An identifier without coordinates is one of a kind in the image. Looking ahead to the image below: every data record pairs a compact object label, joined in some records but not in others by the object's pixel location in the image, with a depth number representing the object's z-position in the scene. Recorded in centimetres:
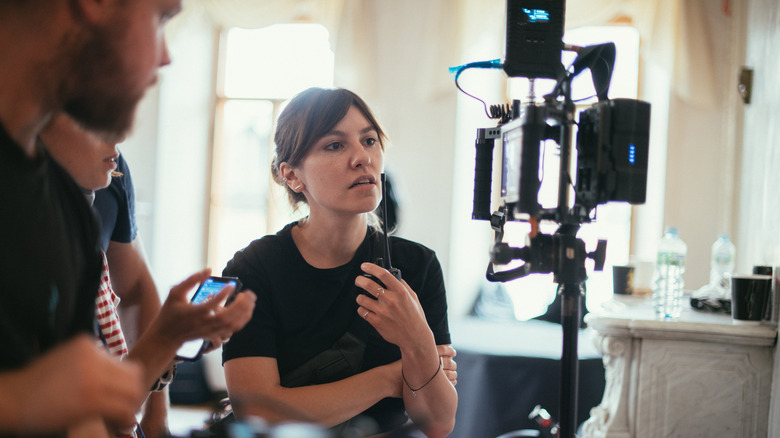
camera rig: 120
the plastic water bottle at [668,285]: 242
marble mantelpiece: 218
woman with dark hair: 127
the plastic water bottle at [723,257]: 307
